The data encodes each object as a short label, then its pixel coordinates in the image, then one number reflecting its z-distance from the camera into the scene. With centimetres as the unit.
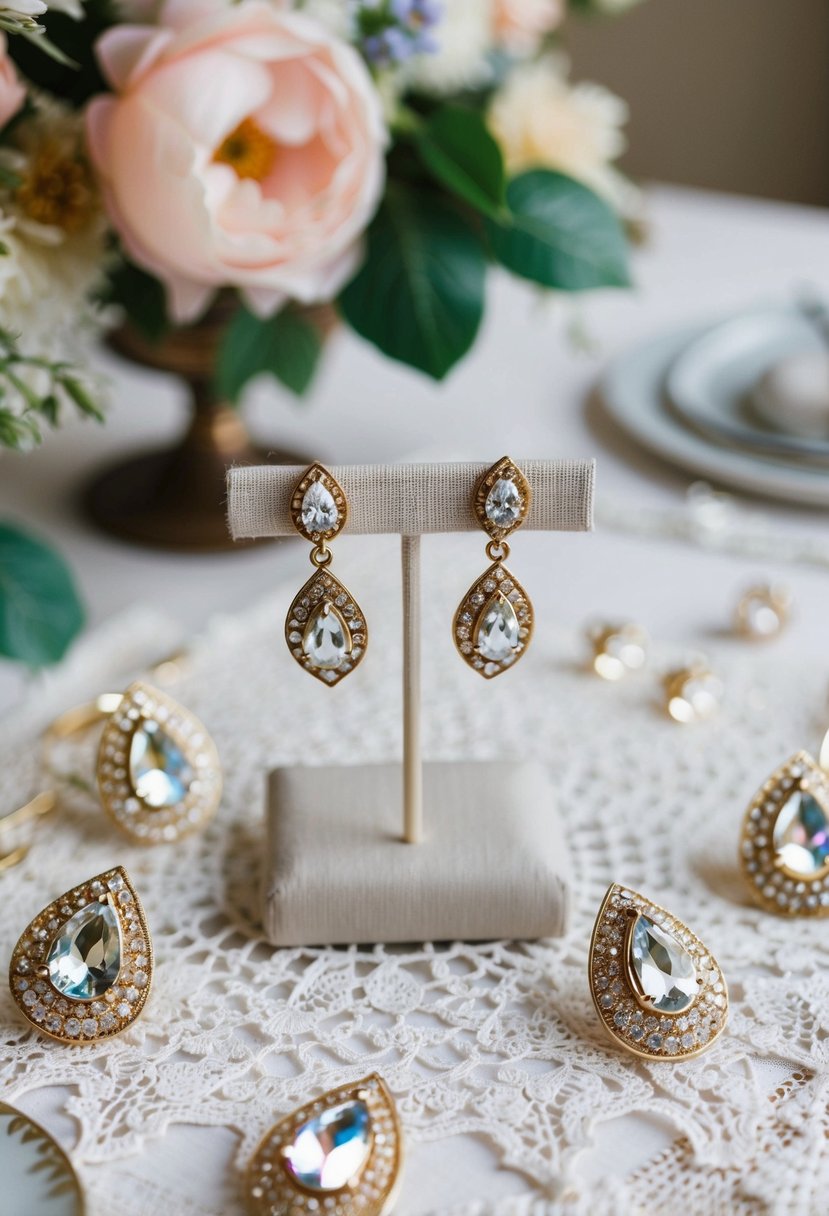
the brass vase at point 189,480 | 76
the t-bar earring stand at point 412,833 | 43
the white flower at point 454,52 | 75
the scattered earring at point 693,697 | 61
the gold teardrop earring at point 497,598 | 42
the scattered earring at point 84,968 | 44
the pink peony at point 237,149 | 56
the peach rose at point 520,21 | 89
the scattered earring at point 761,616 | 69
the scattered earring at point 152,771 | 52
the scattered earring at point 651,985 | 43
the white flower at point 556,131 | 79
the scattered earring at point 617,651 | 65
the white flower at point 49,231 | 58
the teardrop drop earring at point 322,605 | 42
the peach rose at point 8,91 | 51
